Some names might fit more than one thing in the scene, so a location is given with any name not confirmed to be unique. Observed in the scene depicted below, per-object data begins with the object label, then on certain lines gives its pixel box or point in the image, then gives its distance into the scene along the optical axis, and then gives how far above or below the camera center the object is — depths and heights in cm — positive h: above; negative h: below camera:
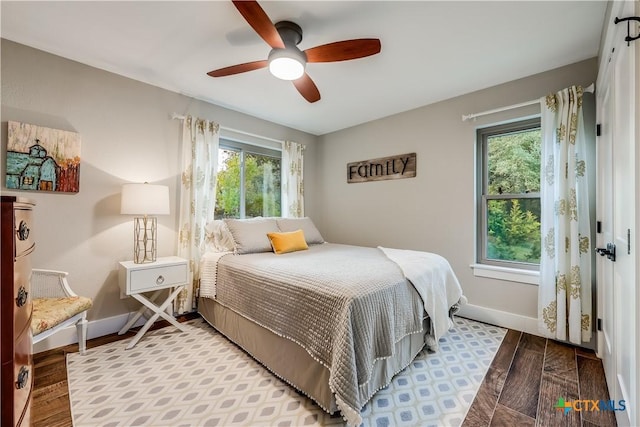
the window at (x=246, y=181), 340 +47
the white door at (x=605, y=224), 168 -6
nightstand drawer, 221 -55
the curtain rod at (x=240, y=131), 287 +108
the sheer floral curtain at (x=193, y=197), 288 +20
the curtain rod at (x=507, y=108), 222 +106
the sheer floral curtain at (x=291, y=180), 396 +52
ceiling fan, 160 +110
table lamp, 230 +4
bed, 141 -63
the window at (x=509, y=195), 263 +21
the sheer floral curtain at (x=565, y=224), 216 -7
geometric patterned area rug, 148 -113
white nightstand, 220 -57
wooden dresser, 72 -29
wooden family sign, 335 +64
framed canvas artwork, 203 +45
